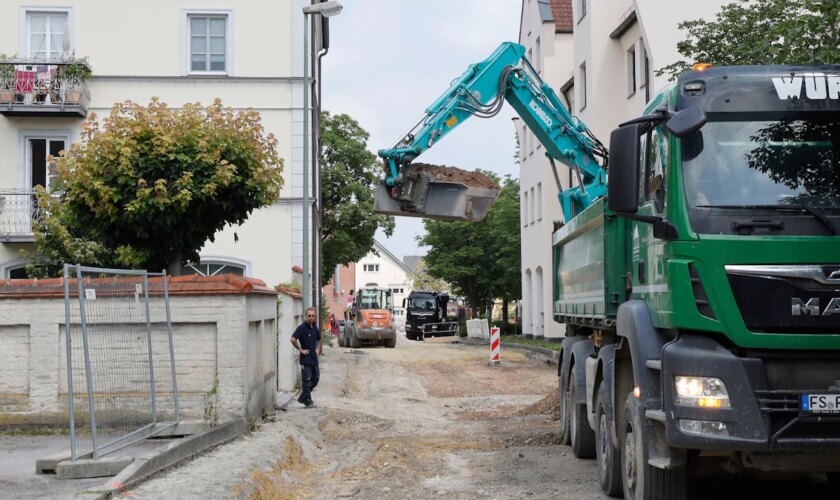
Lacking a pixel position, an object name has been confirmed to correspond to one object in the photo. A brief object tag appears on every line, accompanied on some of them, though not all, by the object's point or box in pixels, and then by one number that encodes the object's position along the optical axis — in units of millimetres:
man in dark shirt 18484
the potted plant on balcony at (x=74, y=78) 27125
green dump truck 7012
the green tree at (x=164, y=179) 17812
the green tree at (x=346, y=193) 58094
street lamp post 20203
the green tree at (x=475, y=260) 64250
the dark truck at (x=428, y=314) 63875
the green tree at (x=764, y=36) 12836
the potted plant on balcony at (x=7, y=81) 27016
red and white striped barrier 33406
